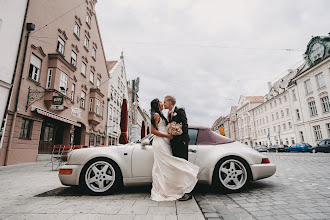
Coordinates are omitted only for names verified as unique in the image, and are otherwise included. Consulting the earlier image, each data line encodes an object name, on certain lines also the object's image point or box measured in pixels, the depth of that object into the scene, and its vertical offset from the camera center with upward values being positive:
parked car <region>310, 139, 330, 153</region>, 20.77 +0.02
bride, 3.30 -0.34
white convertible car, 3.69 -0.31
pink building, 11.21 +5.16
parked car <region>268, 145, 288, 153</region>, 30.59 +0.00
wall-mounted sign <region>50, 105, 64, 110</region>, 13.08 +3.11
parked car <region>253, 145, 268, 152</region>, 35.09 +0.05
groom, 3.45 +0.20
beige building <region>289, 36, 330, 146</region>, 29.31 +8.73
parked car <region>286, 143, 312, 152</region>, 26.12 -0.04
